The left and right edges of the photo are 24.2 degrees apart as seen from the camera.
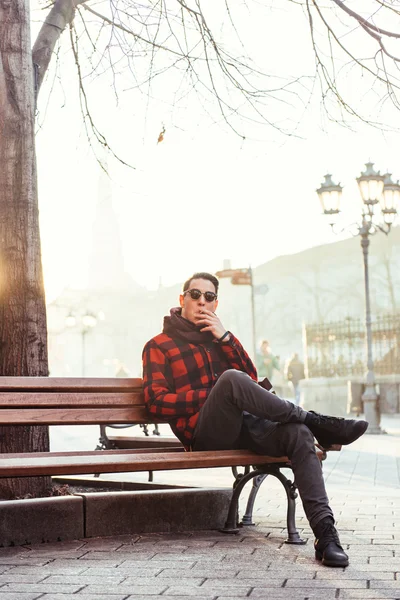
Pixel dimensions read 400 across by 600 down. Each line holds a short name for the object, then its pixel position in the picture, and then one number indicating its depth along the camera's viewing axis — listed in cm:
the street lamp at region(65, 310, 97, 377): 4209
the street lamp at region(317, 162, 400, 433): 1656
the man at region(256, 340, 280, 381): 2148
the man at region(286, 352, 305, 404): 2466
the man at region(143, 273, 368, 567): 458
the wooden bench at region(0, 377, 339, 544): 456
